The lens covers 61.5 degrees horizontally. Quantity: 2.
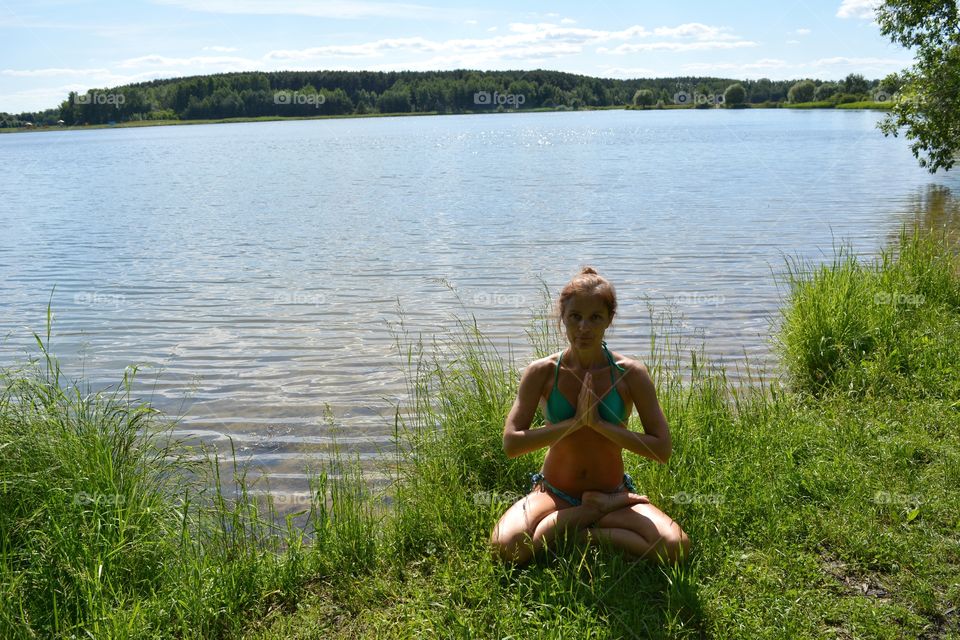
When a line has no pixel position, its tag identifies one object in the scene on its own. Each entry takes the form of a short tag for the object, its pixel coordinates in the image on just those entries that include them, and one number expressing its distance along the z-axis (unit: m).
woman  3.93
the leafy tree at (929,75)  13.41
